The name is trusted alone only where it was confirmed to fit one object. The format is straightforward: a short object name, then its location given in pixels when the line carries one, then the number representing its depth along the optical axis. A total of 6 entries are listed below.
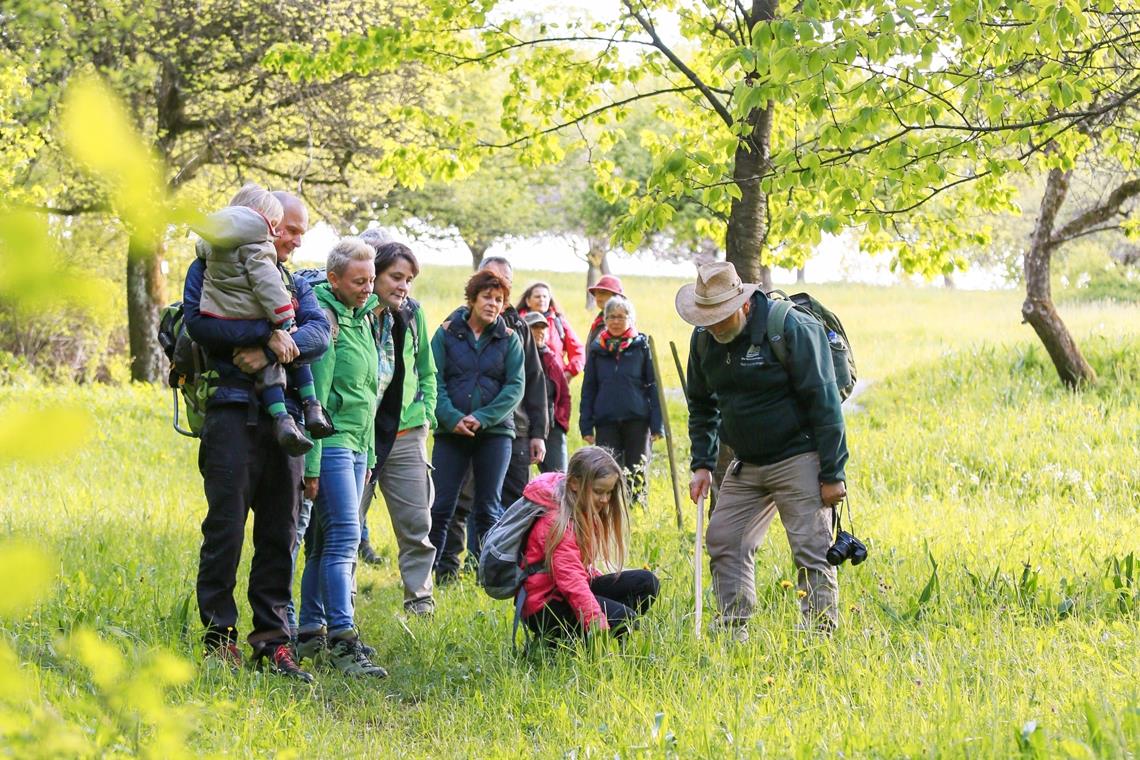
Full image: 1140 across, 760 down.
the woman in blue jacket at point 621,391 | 19.14
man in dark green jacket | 10.82
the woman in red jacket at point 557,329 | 19.00
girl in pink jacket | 10.43
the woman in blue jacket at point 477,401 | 15.34
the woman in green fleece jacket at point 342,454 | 11.35
